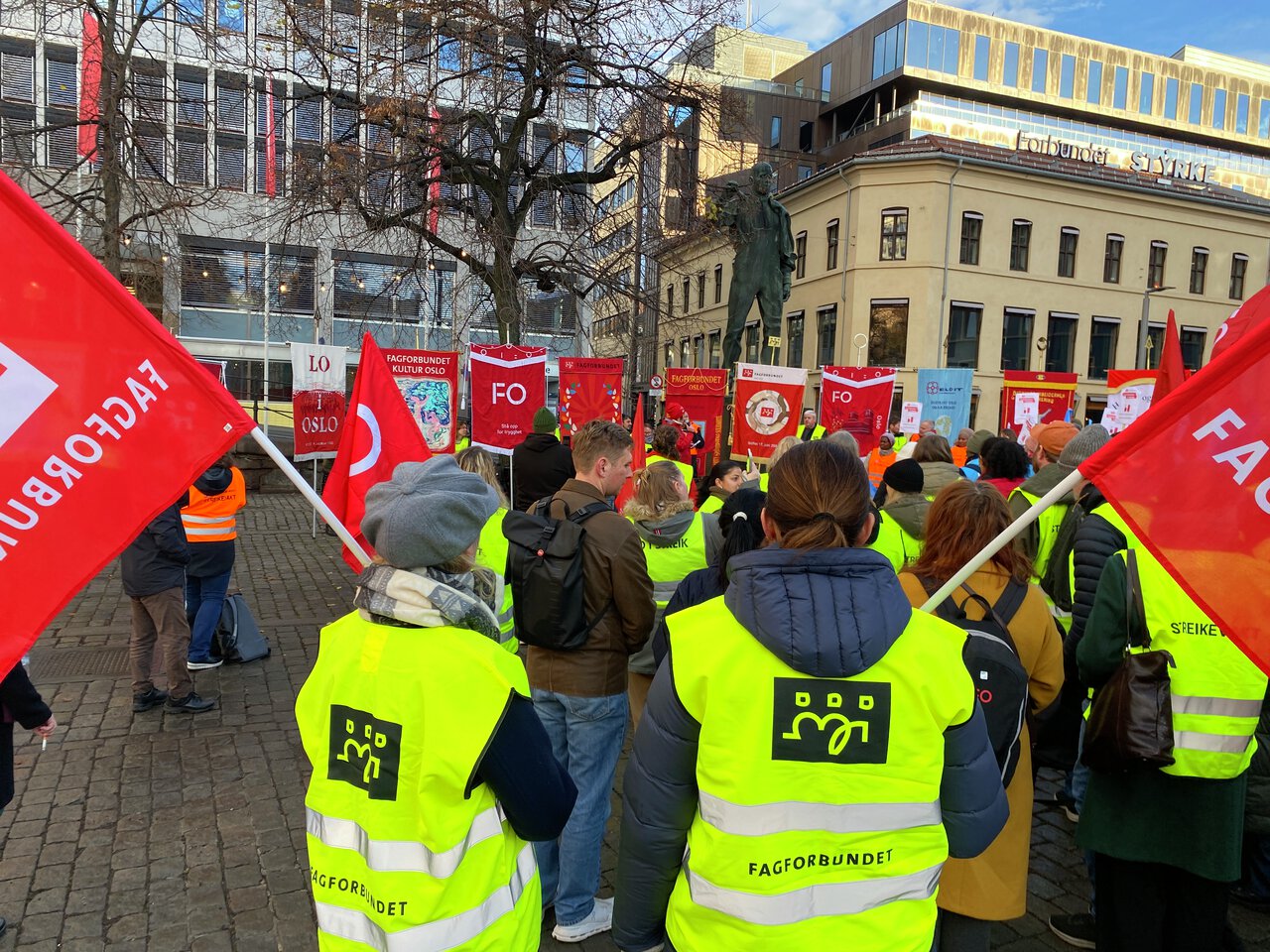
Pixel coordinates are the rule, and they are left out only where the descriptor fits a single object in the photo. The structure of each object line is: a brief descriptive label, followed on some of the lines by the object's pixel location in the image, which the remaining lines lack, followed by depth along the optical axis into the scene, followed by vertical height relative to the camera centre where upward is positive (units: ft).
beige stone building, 106.42 +21.16
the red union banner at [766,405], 29.35 +0.10
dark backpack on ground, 20.84 -6.40
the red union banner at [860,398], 31.60 +0.50
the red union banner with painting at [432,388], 29.50 +0.19
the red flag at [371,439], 12.62 -0.74
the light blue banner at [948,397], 41.91 +0.88
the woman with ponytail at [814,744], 5.24 -2.19
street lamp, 111.34 +13.76
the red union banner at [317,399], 34.59 -0.40
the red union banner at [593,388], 35.12 +0.52
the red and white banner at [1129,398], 29.94 +0.88
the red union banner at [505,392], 29.40 +0.18
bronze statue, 36.19 +6.74
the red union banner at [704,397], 35.22 +0.31
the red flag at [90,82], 30.74 +12.65
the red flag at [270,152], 40.01 +16.69
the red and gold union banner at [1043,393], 39.21 +1.23
